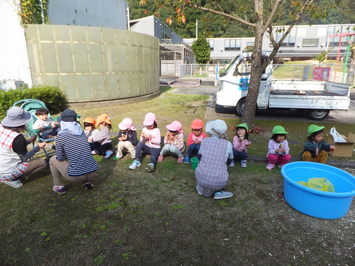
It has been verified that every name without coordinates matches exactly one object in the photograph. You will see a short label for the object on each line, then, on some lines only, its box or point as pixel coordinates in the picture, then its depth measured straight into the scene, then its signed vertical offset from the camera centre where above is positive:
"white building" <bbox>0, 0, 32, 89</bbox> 9.16 +1.00
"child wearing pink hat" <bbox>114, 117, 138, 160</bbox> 5.26 -1.50
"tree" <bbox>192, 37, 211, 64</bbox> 39.84 +4.03
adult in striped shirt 3.67 -1.23
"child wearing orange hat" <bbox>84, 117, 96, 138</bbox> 5.54 -1.22
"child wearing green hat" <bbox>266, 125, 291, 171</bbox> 4.84 -1.58
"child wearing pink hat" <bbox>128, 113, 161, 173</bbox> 5.00 -1.48
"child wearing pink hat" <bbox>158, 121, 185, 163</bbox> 5.28 -1.58
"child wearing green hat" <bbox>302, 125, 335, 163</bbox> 4.80 -1.55
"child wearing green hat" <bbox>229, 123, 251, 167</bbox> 5.08 -1.56
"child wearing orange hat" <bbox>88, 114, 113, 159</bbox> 5.43 -1.48
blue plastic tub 3.22 -1.70
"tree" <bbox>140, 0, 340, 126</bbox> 6.15 +1.64
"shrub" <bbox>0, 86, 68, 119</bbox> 7.85 -0.79
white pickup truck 8.66 -0.82
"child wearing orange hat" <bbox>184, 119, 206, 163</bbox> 5.14 -1.48
